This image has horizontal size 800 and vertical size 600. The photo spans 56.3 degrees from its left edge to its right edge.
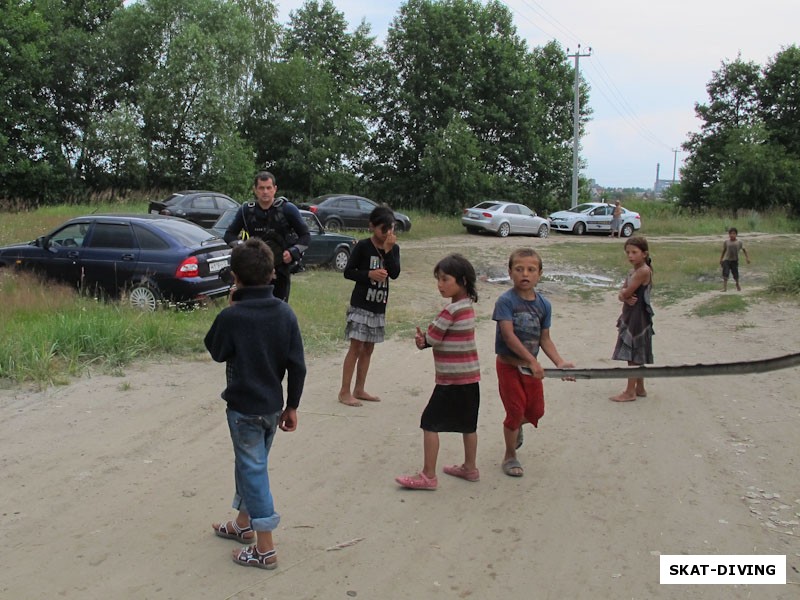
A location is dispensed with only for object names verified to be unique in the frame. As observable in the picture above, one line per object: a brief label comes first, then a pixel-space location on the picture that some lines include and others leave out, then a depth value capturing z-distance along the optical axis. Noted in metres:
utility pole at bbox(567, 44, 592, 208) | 39.03
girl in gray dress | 6.73
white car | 34.56
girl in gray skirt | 6.36
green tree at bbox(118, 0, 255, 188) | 32.97
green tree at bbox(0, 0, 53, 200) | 32.25
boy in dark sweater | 3.55
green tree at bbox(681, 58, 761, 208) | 47.94
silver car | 30.10
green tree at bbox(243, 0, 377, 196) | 37.81
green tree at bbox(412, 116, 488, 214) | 37.75
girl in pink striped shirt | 4.61
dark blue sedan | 10.17
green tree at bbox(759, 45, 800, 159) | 46.66
